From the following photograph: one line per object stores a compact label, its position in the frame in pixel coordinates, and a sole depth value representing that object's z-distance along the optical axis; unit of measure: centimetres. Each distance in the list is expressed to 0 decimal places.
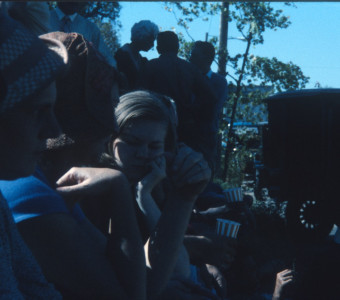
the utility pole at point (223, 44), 983
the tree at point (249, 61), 942
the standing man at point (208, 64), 571
